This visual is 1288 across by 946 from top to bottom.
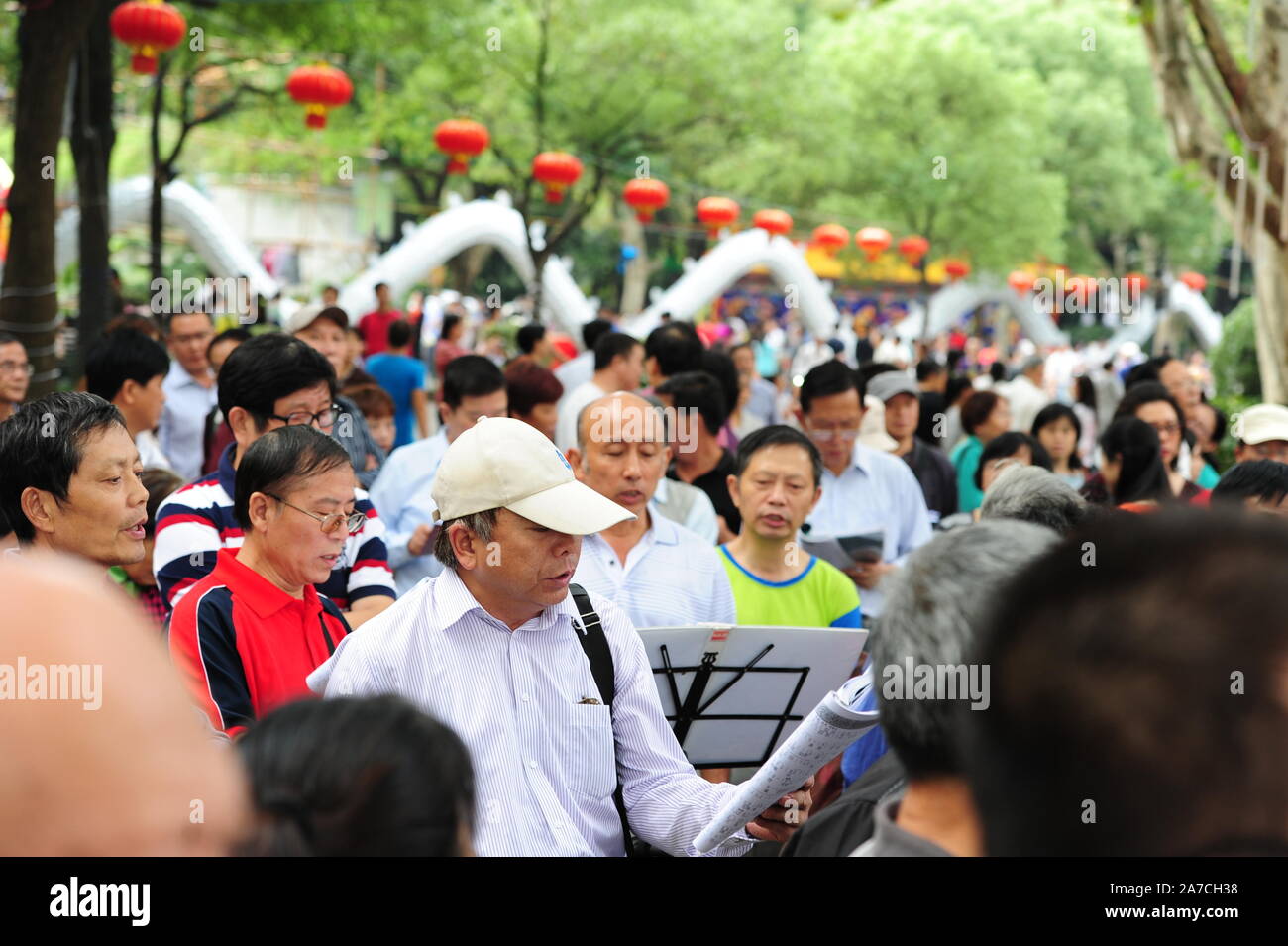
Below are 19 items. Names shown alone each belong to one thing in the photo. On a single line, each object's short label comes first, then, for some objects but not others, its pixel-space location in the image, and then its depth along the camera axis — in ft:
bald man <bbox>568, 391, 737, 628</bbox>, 14.38
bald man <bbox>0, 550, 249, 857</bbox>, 3.42
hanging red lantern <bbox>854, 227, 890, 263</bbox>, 80.74
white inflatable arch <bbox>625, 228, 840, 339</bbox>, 74.95
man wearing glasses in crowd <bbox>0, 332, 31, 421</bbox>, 20.20
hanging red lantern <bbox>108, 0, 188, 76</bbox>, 36.65
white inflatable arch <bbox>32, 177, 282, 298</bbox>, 66.54
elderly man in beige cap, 9.66
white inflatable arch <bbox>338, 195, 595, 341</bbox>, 64.34
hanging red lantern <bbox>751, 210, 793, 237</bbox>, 74.74
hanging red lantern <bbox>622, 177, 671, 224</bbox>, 59.88
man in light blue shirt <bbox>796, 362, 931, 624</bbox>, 19.79
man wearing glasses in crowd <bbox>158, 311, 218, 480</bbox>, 24.35
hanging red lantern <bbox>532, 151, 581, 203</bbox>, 55.11
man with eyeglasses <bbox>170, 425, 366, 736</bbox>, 10.67
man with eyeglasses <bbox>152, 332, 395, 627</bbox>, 13.23
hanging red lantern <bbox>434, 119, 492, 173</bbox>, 53.83
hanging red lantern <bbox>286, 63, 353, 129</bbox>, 45.27
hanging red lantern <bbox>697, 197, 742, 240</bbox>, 68.95
